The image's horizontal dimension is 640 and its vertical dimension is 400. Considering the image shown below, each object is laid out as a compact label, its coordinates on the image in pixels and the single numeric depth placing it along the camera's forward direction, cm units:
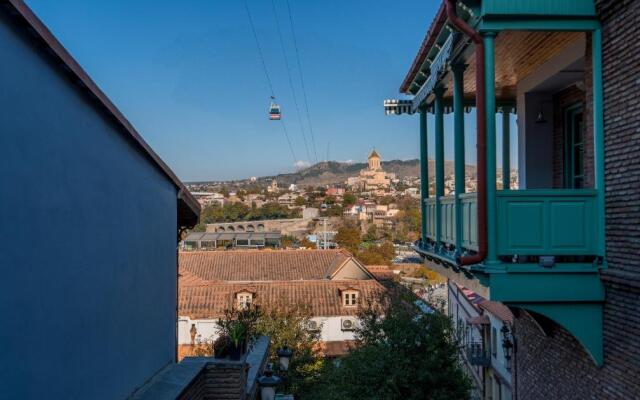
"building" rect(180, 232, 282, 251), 6831
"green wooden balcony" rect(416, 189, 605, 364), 550
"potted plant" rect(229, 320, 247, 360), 707
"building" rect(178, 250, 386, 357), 2816
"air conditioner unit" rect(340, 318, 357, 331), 2911
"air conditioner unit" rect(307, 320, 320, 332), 2296
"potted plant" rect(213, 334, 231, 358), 711
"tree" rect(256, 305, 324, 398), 1827
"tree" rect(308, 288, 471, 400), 1162
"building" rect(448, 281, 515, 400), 1702
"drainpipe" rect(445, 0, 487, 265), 551
